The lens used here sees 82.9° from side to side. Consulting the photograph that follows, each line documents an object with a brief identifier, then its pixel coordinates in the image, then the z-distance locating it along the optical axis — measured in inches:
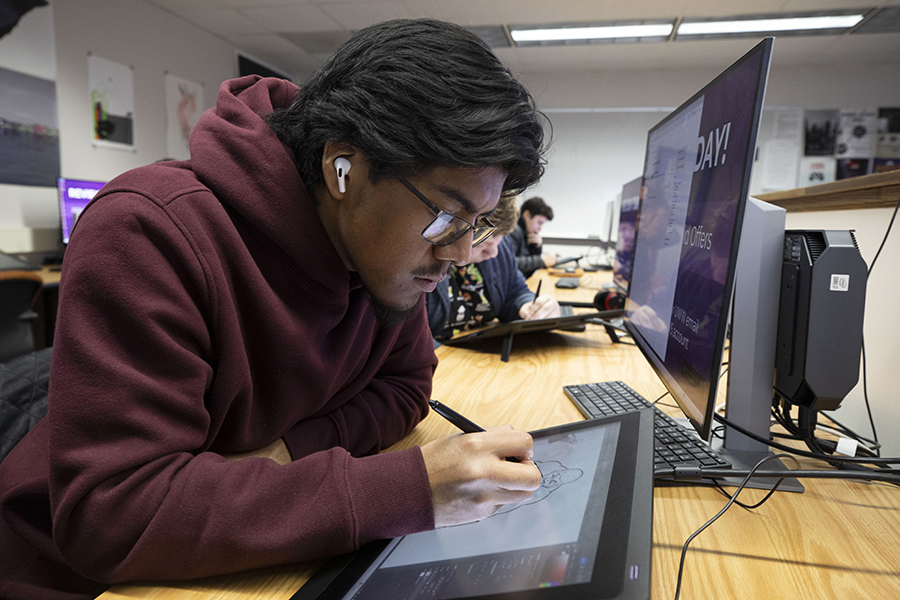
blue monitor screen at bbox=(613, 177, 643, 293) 88.8
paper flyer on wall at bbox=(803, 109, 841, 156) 216.2
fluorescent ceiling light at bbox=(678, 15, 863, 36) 163.3
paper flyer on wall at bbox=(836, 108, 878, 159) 212.8
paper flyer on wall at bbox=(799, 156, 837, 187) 221.5
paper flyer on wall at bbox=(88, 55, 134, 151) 149.3
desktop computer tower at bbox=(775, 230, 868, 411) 26.7
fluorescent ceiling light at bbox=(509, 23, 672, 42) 174.7
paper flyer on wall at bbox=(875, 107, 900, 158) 210.7
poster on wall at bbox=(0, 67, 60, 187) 124.4
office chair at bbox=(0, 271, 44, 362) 62.0
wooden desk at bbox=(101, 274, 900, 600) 19.2
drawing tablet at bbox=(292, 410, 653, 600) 16.2
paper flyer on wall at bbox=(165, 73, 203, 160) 177.0
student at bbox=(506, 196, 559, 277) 172.2
